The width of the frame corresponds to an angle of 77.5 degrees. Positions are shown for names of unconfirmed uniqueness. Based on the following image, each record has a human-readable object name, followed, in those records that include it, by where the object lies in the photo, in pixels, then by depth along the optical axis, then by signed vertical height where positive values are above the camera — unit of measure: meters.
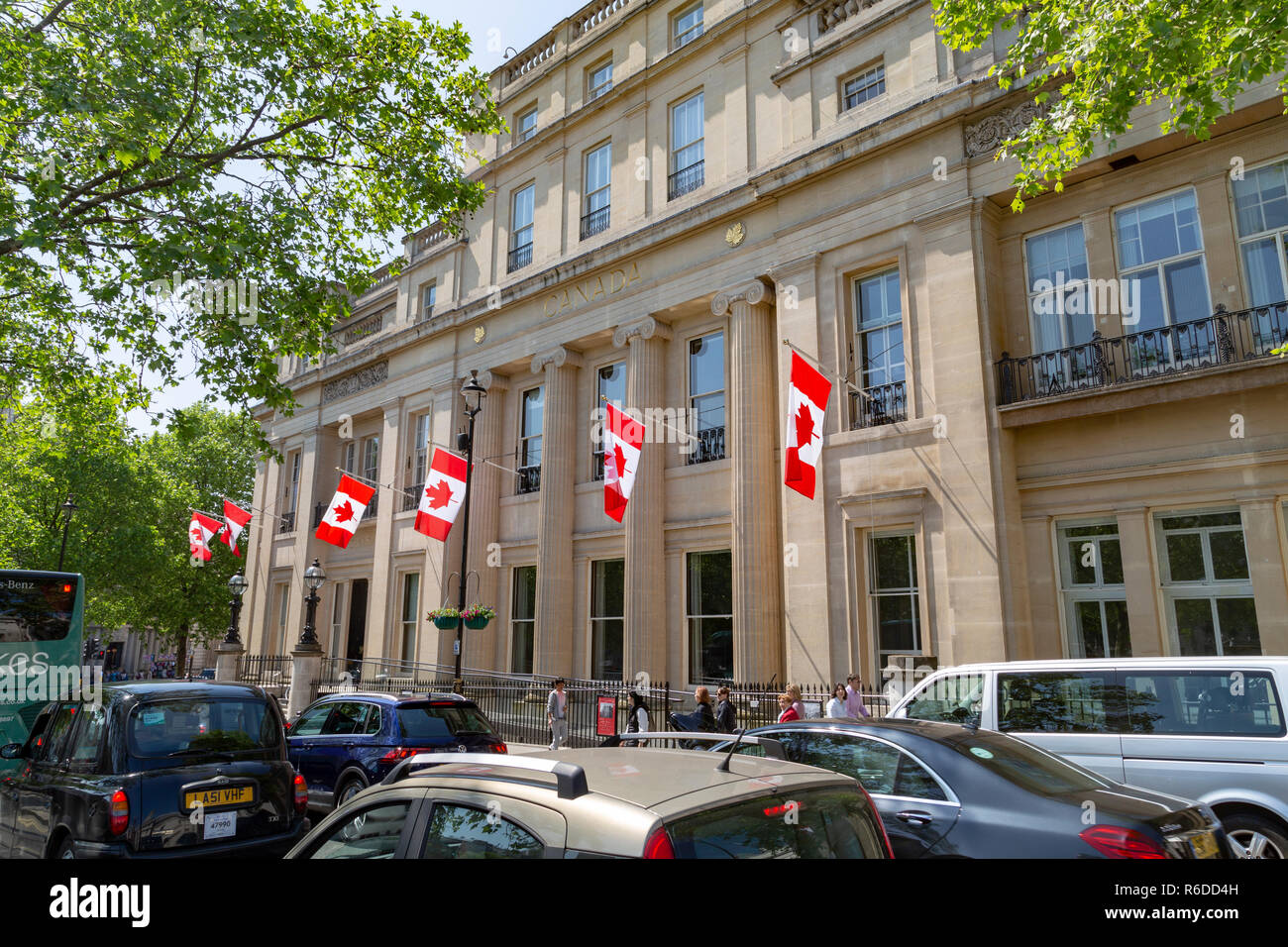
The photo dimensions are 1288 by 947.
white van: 6.80 -0.67
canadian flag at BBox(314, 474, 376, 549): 21.55 +3.53
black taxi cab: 6.55 -1.16
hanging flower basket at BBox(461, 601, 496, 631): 20.28 +0.71
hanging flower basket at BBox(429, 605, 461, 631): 20.94 +0.68
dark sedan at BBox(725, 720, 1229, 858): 4.65 -0.96
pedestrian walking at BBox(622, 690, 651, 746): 14.84 -1.26
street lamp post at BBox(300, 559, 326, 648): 23.09 +1.19
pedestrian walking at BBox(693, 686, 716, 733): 13.05 -1.09
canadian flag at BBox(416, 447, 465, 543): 19.16 +3.55
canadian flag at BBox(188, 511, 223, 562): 25.92 +3.55
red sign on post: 15.76 -1.39
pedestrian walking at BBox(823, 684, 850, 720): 12.67 -0.96
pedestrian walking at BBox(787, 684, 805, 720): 13.60 -0.90
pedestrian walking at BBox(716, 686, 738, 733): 13.24 -1.15
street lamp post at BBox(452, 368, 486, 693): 17.64 +5.27
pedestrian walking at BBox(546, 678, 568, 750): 16.02 -1.25
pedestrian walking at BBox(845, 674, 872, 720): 13.13 -0.84
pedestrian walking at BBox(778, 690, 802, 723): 12.72 -0.99
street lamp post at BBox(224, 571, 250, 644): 26.62 +1.48
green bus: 12.09 +0.06
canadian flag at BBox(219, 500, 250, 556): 25.59 +3.84
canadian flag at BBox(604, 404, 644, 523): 16.22 +3.79
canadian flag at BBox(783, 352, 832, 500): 14.28 +3.85
